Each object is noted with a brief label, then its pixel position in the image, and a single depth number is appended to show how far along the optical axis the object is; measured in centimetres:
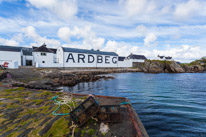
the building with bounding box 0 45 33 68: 3183
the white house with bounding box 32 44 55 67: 3559
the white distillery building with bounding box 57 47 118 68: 3844
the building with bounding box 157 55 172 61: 8945
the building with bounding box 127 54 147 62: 7120
